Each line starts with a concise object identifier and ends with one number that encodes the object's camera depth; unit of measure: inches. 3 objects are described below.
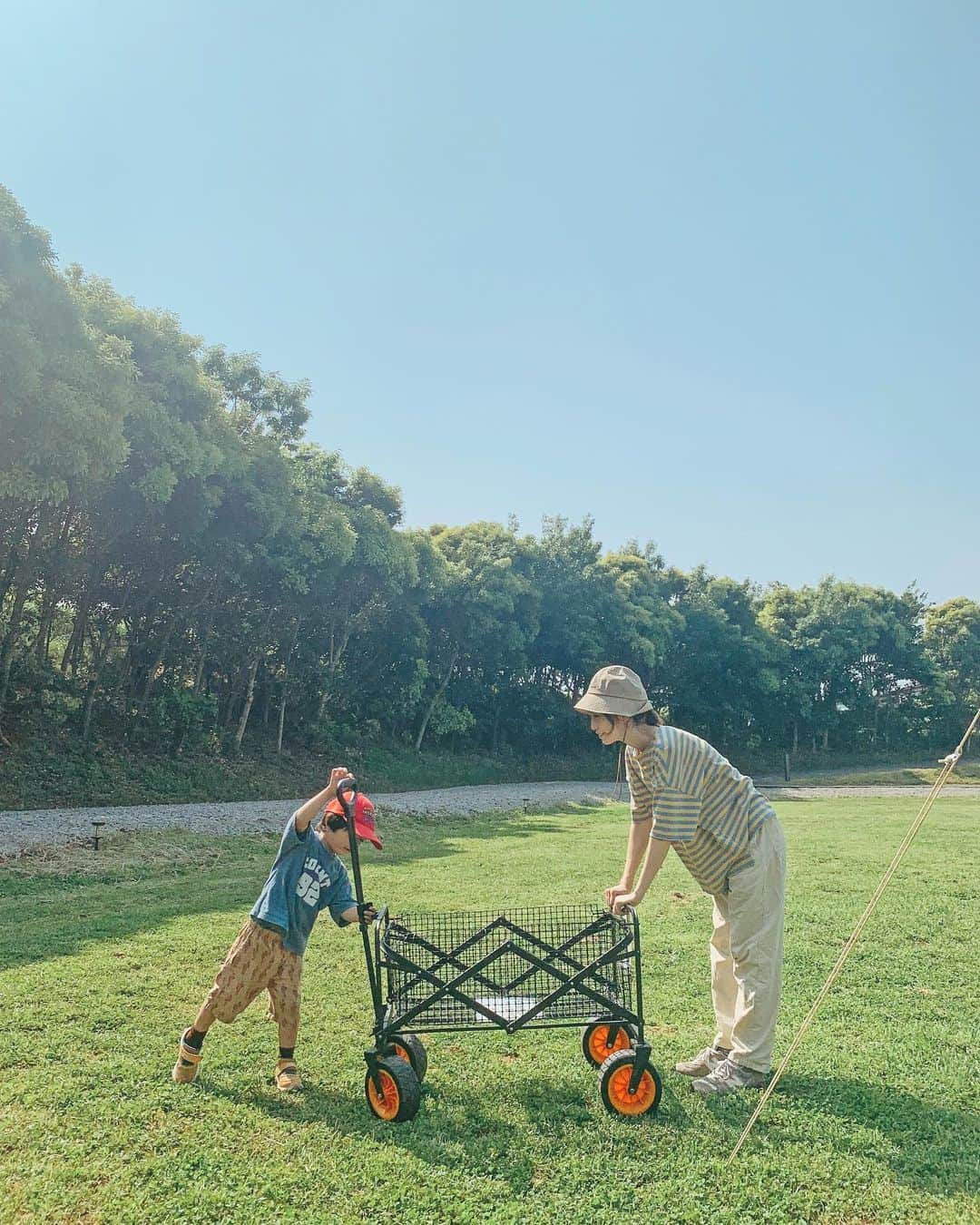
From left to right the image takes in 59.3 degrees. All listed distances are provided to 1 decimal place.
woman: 166.2
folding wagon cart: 156.3
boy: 169.5
